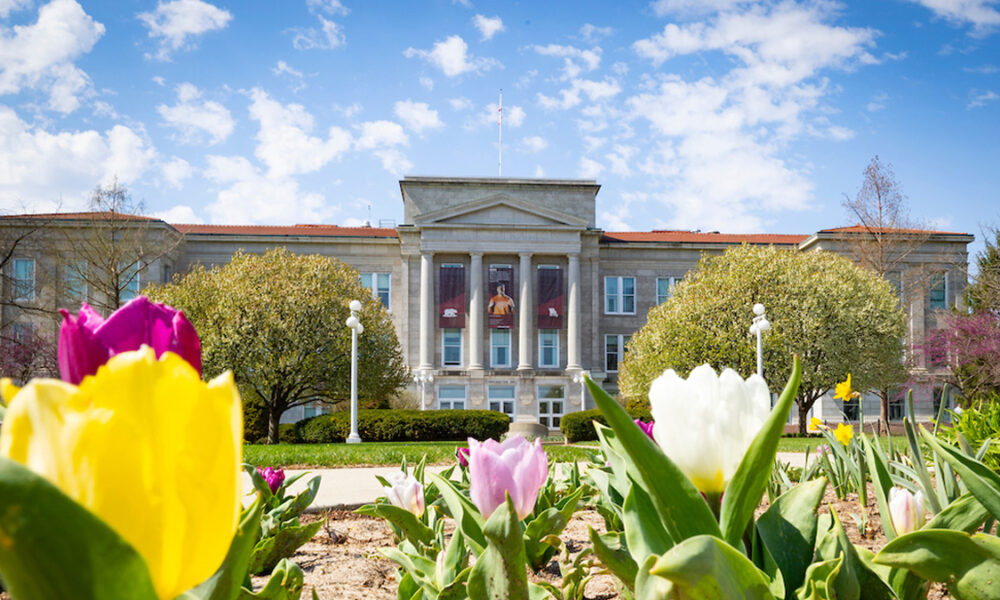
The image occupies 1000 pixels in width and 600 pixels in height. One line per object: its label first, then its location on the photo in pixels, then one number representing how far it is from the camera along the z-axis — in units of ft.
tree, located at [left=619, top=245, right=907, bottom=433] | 74.43
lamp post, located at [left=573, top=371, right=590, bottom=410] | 104.44
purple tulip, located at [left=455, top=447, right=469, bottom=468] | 9.60
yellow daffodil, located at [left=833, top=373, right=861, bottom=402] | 14.17
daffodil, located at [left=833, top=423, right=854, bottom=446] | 13.38
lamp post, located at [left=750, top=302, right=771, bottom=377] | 48.20
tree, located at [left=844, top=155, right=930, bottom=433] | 89.40
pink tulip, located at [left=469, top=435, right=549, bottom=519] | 4.48
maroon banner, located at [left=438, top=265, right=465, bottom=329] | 107.65
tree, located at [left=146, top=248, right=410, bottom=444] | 68.39
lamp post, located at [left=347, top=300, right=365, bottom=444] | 54.44
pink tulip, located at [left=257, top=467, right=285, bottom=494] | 9.53
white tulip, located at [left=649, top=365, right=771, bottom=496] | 3.14
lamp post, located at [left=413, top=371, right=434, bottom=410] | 103.86
